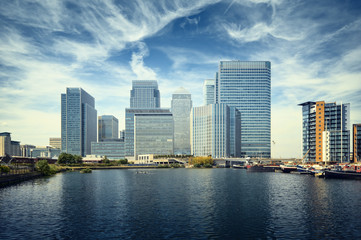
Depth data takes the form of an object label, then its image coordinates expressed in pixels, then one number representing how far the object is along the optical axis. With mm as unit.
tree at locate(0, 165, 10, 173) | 135250
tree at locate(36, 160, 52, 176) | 184125
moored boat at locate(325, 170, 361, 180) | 157000
